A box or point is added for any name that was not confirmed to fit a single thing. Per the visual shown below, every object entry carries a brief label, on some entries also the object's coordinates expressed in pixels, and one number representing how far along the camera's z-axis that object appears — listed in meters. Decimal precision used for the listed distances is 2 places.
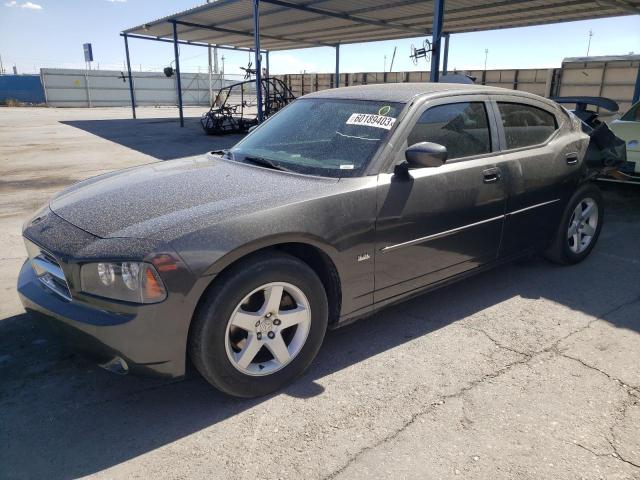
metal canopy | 12.36
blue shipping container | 38.53
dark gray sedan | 2.19
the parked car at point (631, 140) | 6.47
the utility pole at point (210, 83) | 40.12
